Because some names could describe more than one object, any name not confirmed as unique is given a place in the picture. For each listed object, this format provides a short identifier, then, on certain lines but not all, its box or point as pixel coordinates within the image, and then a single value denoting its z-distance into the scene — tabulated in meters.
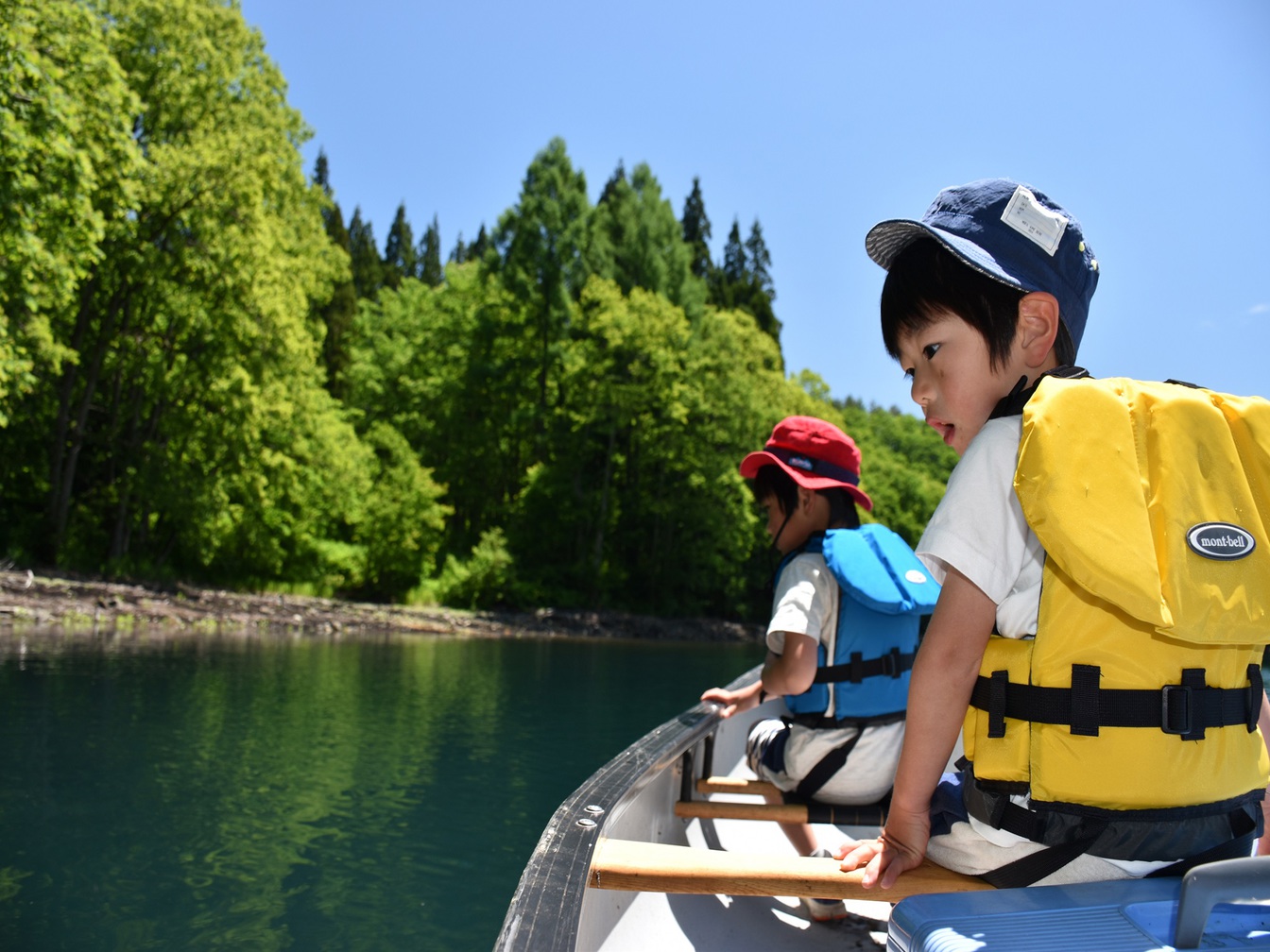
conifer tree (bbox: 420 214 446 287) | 67.69
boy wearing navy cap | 1.24
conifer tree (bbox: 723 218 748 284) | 61.50
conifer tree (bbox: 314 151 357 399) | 43.69
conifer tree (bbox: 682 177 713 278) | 57.22
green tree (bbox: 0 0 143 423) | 12.85
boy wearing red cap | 2.62
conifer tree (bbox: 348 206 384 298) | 56.81
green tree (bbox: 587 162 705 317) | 37.69
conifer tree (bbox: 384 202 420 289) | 70.19
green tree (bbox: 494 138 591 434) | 35.06
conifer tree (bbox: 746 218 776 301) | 60.50
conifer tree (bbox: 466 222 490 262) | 69.06
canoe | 1.18
